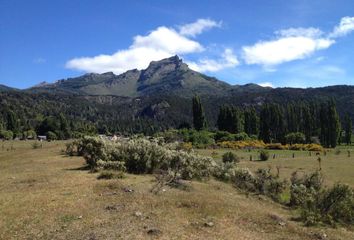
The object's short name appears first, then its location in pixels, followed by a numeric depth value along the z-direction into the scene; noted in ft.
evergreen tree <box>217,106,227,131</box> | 355.05
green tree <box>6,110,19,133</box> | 433.07
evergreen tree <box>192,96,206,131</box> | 347.15
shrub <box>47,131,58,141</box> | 373.15
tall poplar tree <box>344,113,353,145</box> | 375.80
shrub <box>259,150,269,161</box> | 178.60
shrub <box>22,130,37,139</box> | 399.95
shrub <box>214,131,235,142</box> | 302.86
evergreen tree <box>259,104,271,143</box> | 346.54
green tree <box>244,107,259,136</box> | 370.53
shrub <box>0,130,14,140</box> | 367.25
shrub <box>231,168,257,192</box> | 83.11
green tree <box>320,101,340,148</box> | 328.08
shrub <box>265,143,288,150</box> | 271.90
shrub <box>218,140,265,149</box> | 259.80
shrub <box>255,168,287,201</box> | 81.10
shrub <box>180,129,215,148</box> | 265.26
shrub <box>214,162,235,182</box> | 90.84
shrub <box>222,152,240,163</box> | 147.45
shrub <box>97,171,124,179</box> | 79.92
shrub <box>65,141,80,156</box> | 140.67
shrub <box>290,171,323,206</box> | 70.18
